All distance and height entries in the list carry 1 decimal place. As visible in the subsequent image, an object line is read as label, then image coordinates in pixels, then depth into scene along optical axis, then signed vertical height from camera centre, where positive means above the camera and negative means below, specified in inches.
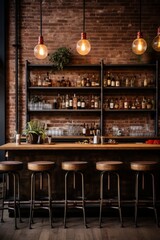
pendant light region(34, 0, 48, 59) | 226.4 +43.6
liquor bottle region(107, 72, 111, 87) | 288.4 +29.5
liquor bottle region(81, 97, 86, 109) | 288.2 +11.2
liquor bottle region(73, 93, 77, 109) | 287.6 +12.8
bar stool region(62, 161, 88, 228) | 183.9 -25.7
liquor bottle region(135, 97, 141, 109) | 289.1 +11.7
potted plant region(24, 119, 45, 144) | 207.8 -8.4
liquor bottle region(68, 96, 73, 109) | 288.0 +12.0
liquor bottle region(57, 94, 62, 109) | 291.4 +13.4
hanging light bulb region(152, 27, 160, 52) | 215.5 +45.1
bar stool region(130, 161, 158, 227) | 184.2 -25.9
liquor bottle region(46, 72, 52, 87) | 289.6 +29.7
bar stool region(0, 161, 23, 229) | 183.3 -34.0
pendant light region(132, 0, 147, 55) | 218.7 +44.8
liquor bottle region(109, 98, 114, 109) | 288.8 +10.8
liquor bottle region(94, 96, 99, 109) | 288.8 +11.6
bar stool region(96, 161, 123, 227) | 183.5 -25.7
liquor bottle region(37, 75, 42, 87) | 289.7 +28.9
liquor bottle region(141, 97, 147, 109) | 287.9 +12.0
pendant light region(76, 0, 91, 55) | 220.8 +45.0
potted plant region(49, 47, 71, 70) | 281.6 +47.8
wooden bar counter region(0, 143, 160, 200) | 201.6 -22.0
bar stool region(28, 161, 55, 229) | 181.6 -34.6
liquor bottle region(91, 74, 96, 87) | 287.8 +29.2
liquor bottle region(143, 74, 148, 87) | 289.2 +28.8
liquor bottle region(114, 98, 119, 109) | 289.3 +11.7
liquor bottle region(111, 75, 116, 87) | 288.5 +28.3
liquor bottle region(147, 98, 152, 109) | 288.0 +11.6
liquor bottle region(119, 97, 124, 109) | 289.8 +11.7
